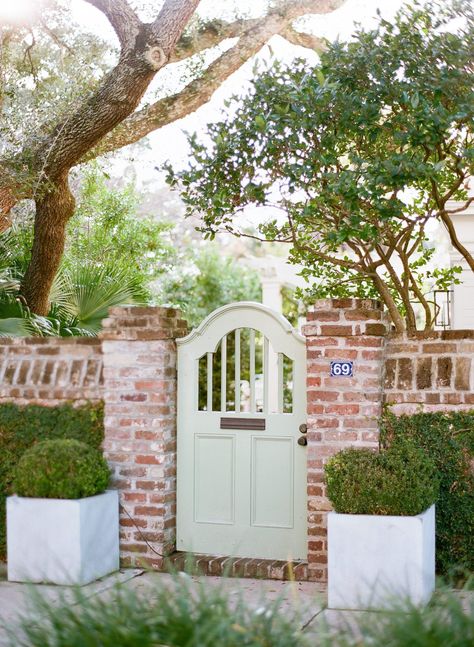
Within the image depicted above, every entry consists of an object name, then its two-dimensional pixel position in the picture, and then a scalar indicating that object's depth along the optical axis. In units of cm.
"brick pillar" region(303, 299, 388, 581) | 588
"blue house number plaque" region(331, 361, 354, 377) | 591
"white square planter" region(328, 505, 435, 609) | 514
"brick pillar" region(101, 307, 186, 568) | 636
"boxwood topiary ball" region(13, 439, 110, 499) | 589
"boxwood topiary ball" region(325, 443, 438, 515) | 522
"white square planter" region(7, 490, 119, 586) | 583
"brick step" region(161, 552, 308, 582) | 602
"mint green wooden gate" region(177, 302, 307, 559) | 626
